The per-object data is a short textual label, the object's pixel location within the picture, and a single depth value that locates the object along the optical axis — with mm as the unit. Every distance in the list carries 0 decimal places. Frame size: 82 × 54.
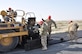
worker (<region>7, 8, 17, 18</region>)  3915
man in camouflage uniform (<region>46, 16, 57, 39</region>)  4801
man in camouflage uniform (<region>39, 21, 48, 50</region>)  3929
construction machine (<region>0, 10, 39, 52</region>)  3779
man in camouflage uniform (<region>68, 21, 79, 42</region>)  4512
